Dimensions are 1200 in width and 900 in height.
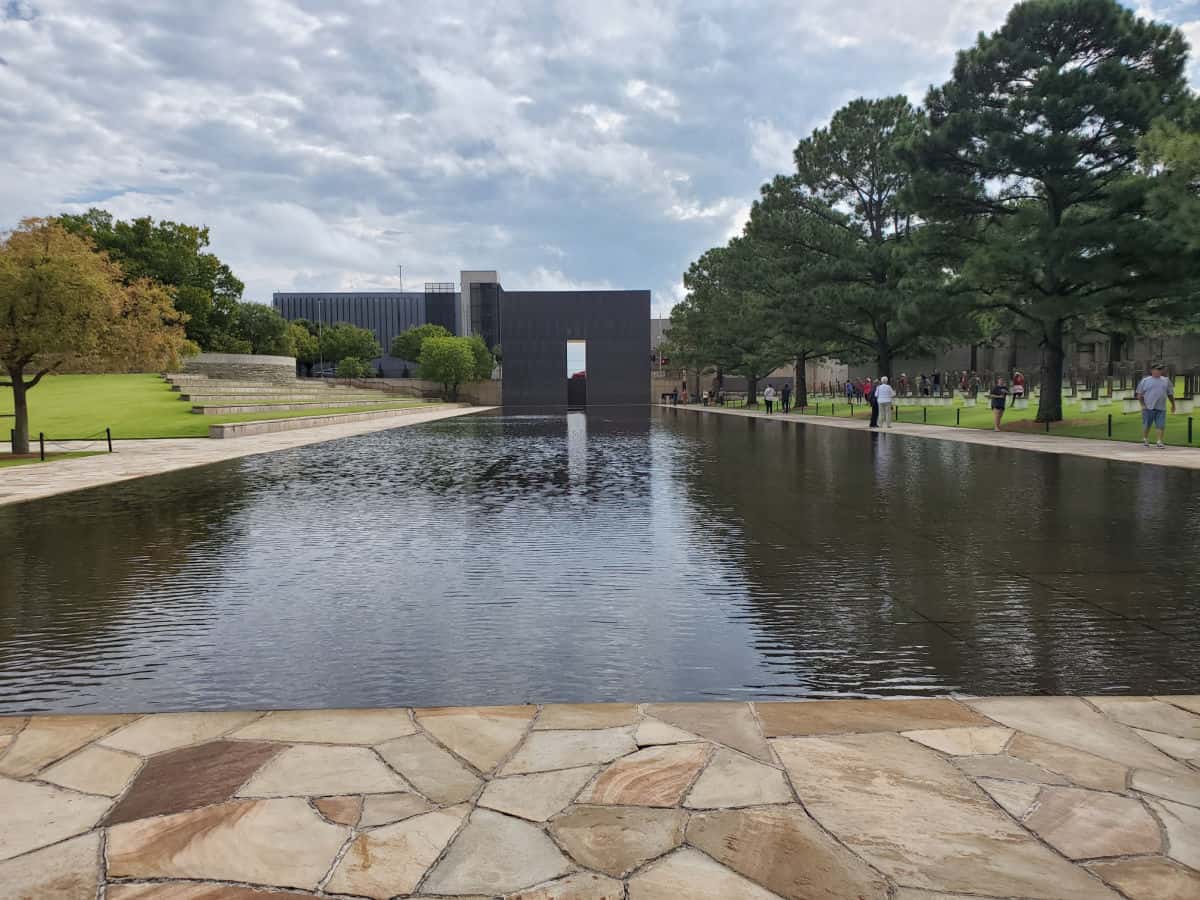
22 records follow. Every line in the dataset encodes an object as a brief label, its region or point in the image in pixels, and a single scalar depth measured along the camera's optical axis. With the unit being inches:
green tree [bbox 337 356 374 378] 3927.2
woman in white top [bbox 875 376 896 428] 1109.7
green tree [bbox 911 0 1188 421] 858.8
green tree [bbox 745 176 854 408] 1379.2
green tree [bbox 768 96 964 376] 1302.9
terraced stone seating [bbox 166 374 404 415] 1475.1
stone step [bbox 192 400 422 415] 1368.1
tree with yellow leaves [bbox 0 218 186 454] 705.6
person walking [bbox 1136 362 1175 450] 700.0
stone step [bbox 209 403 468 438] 1039.0
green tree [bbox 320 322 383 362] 4239.7
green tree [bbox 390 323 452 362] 4138.8
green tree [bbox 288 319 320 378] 3981.3
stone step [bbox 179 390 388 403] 1659.7
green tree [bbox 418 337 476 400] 3221.0
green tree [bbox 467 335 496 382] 3646.4
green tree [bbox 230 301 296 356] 3287.4
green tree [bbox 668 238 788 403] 1689.2
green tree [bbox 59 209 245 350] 2566.4
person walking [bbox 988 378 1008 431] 979.3
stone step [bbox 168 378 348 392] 1918.9
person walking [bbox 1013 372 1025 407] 1311.5
